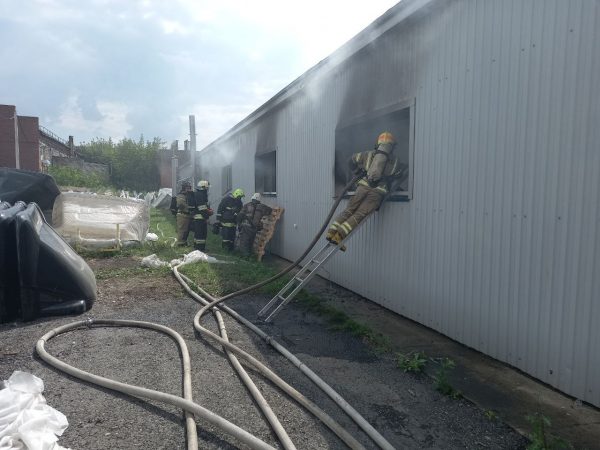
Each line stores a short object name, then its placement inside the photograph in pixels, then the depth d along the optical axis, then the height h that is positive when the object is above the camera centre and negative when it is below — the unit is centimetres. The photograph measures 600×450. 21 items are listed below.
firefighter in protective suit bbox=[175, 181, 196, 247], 1062 -45
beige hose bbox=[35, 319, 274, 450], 234 -138
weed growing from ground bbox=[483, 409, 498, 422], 274 -145
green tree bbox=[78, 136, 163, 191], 4356 +282
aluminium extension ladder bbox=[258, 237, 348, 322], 491 -119
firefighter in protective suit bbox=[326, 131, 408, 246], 503 +12
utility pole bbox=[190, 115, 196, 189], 1758 +218
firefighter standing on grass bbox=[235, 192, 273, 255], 970 -64
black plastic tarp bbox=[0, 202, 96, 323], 453 -89
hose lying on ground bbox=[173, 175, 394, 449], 247 -141
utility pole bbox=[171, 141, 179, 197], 2046 +106
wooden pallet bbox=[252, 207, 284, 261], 925 -82
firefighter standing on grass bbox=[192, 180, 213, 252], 995 -51
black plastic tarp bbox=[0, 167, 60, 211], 891 +13
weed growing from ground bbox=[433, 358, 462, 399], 309 -143
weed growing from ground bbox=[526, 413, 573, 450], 231 -138
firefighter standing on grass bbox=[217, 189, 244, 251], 1005 -49
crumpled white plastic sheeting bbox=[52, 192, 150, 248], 899 -58
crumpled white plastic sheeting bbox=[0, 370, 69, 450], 219 -127
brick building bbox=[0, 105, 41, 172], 2744 +366
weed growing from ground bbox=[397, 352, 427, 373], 353 -145
